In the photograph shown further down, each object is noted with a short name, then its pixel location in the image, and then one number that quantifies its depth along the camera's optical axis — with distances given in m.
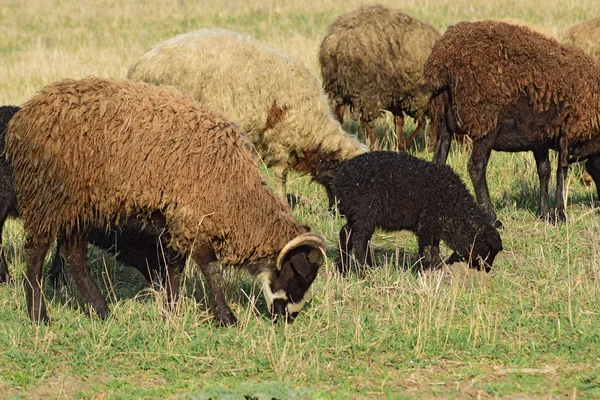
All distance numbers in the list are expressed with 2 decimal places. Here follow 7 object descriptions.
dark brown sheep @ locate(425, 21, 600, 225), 19.25
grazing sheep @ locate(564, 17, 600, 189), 28.19
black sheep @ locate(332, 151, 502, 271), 16.78
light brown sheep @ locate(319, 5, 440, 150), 26.97
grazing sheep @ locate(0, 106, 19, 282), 15.76
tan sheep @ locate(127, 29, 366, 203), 21.72
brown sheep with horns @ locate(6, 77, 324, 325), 13.90
